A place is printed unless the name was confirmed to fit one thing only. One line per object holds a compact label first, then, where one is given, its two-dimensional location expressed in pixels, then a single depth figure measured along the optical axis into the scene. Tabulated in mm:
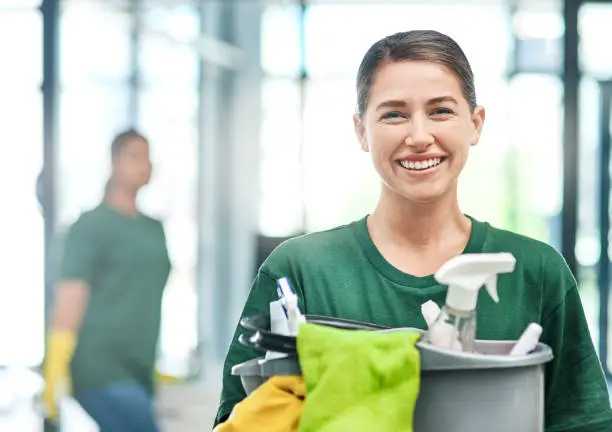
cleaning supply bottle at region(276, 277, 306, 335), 2008
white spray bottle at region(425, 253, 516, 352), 1919
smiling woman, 2073
